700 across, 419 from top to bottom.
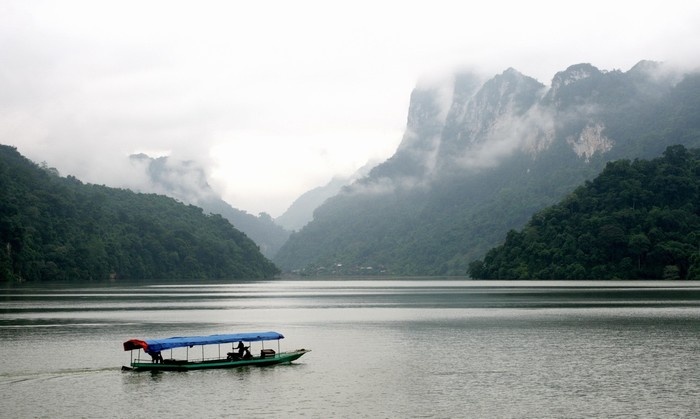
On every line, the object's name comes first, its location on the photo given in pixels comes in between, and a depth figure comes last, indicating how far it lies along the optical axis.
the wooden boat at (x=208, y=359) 50.28
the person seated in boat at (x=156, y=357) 50.98
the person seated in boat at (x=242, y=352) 52.62
